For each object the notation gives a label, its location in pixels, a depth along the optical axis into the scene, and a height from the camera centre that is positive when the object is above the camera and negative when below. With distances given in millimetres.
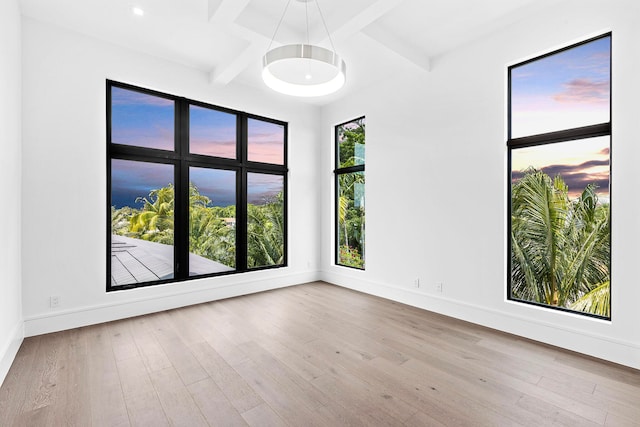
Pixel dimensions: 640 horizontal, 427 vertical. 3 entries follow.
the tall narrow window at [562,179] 2814 +331
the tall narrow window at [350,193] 5125 +316
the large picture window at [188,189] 3748 +306
